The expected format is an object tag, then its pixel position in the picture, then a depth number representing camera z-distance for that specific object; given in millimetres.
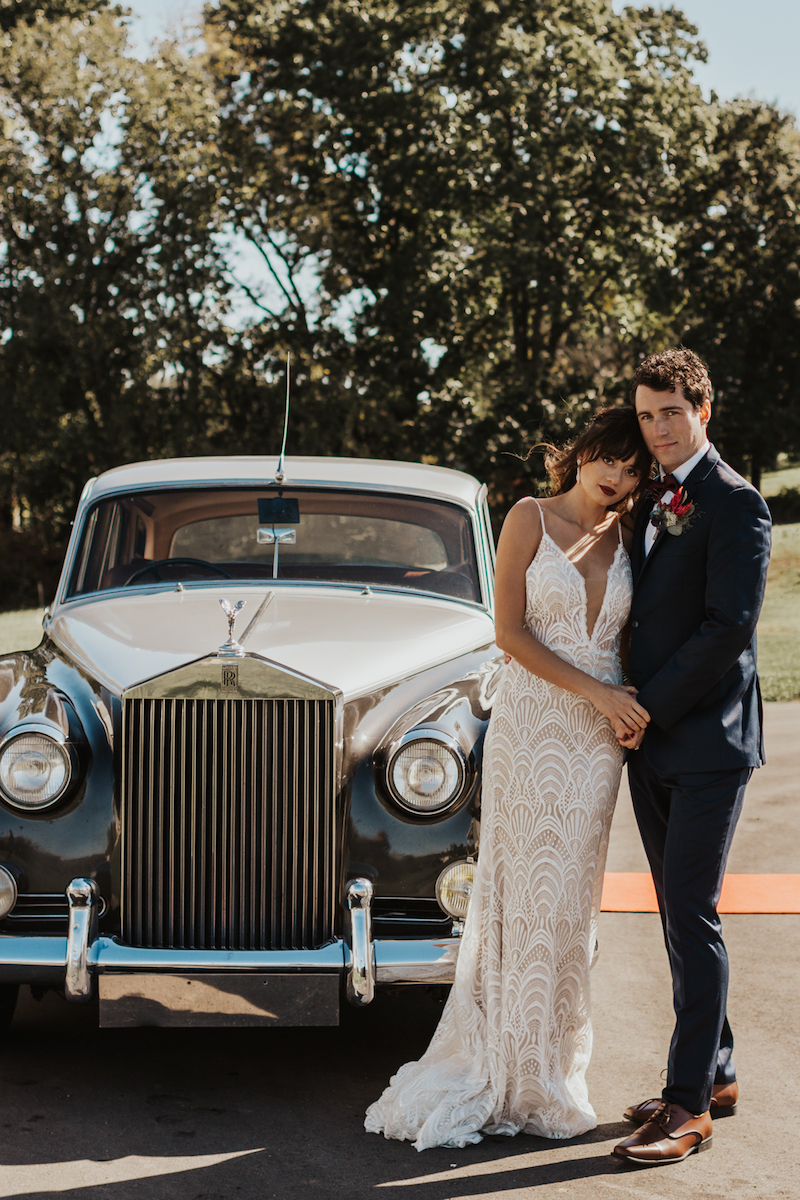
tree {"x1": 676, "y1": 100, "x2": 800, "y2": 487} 30875
